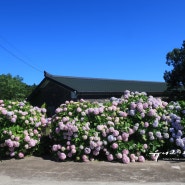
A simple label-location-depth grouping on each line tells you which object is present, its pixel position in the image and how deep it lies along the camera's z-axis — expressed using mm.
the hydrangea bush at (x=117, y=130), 5181
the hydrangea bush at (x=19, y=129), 5326
